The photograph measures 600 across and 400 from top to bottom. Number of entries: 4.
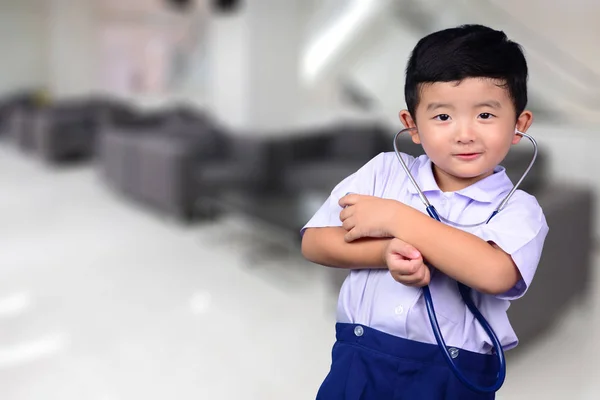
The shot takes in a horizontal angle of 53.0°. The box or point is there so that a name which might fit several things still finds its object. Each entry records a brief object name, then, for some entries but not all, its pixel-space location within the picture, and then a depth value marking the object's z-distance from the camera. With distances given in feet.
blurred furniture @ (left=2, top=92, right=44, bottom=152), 26.14
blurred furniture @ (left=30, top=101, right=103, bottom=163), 24.01
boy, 1.72
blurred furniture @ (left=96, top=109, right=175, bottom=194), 16.66
